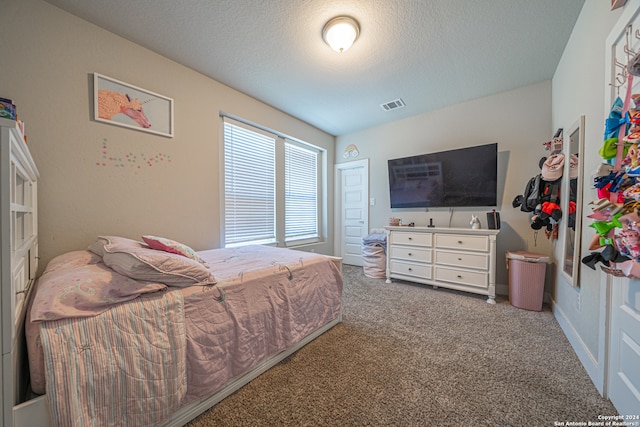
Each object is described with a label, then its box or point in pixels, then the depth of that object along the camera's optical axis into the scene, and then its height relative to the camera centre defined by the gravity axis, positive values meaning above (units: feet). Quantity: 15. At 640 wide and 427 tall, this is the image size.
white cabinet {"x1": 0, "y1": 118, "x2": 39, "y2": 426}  2.20 -0.78
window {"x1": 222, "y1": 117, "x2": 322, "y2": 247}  9.71 +1.09
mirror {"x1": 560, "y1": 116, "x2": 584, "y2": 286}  5.42 +0.29
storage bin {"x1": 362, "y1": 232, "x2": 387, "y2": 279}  11.75 -2.48
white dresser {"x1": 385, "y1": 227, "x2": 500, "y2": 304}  8.71 -2.05
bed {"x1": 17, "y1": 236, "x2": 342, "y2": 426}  2.74 -1.93
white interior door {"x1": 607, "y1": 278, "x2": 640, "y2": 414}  3.36 -2.22
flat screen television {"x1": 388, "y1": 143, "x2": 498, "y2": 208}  9.43 +1.49
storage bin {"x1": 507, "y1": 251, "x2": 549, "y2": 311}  7.70 -2.41
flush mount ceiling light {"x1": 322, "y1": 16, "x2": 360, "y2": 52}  5.86 +4.83
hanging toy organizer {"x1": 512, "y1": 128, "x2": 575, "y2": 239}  7.02 +0.62
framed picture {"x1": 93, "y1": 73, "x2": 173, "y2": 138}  6.09 +3.02
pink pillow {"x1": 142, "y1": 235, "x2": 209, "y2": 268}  4.88 -0.85
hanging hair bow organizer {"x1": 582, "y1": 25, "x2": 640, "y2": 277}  3.06 +0.50
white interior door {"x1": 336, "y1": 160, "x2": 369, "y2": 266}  13.79 +0.10
